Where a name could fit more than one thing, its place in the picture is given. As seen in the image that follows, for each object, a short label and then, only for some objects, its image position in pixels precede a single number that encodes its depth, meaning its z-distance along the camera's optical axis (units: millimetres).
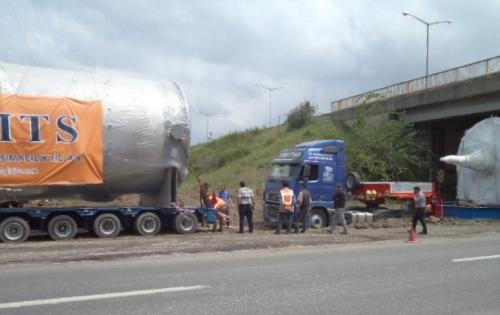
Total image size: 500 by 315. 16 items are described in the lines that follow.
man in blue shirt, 19345
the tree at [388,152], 33875
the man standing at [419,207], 17969
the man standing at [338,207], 18078
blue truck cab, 19797
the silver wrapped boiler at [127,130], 15234
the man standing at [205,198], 18469
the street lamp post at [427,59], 39328
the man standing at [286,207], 17922
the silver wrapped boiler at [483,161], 24812
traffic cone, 15965
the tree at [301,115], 55566
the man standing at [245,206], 18031
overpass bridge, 29281
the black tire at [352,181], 22547
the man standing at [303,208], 18369
